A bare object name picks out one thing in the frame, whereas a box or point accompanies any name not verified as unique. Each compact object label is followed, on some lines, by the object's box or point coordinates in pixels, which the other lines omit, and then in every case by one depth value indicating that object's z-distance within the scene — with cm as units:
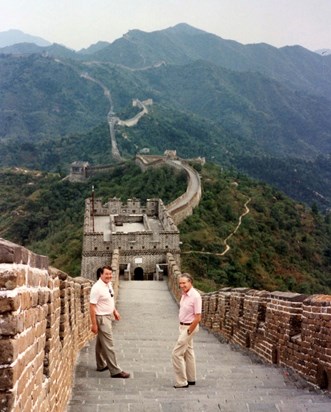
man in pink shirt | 757
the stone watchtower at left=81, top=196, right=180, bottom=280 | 2911
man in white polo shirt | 791
